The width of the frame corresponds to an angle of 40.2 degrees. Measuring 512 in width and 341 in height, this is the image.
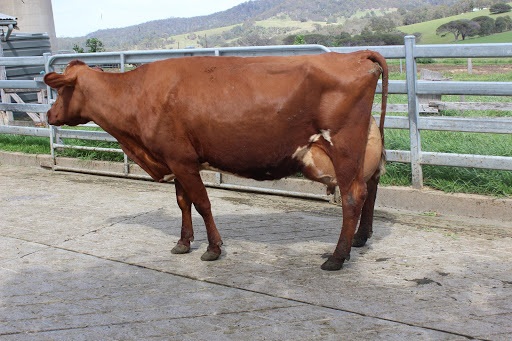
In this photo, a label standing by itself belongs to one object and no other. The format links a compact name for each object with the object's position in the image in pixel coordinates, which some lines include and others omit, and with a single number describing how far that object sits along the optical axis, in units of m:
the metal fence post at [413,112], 7.21
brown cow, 5.47
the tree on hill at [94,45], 39.06
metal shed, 20.19
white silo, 35.78
